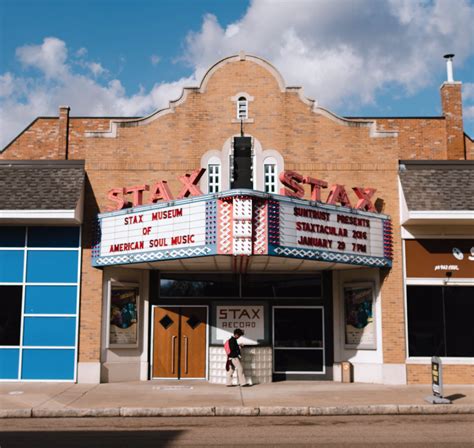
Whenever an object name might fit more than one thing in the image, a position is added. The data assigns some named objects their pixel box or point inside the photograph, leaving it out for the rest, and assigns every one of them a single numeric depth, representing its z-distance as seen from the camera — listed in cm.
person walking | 1789
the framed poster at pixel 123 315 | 1923
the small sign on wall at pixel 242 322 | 1978
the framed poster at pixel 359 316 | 1909
